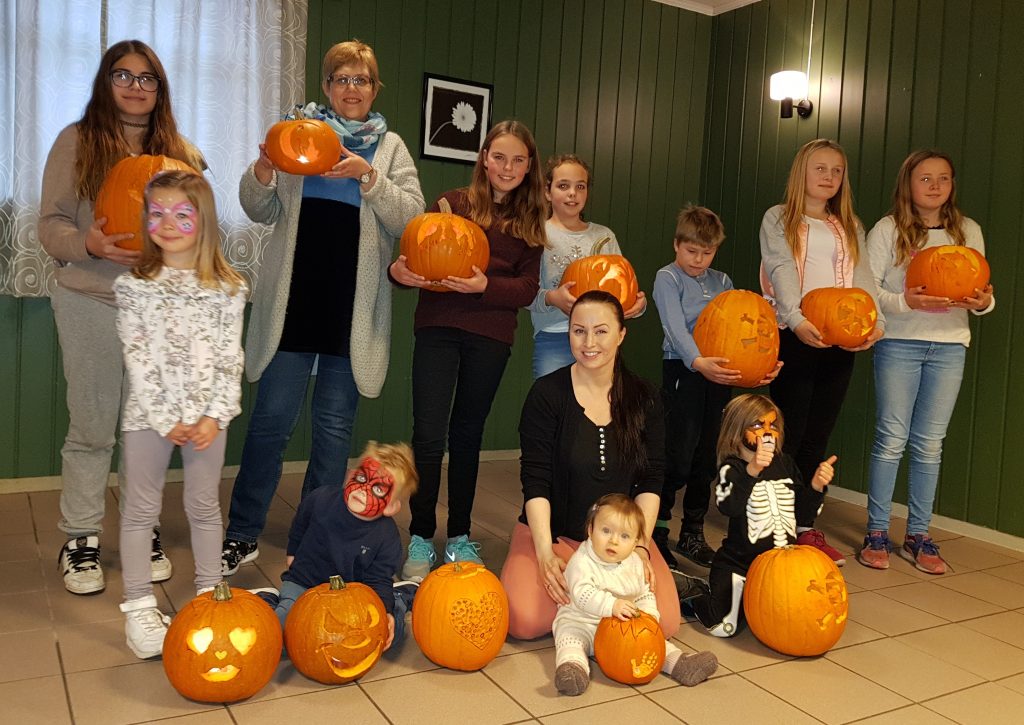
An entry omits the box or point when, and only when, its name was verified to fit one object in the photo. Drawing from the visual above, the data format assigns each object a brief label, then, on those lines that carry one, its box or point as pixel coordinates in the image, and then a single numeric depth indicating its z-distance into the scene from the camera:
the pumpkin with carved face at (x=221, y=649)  1.96
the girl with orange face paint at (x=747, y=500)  2.57
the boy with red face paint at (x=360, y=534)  2.28
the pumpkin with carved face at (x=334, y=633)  2.08
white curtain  3.70
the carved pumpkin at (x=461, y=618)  2.22
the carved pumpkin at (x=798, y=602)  2.38
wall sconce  4.87
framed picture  4.75
